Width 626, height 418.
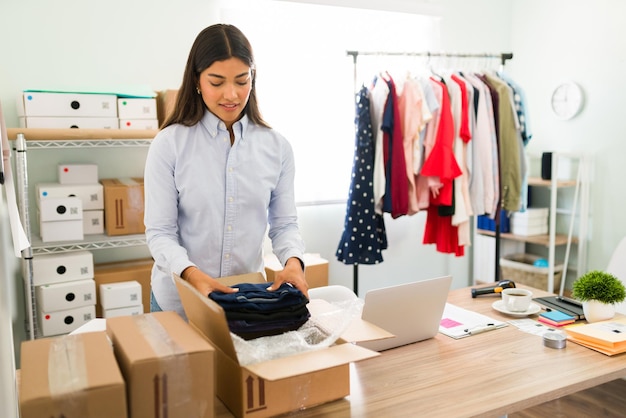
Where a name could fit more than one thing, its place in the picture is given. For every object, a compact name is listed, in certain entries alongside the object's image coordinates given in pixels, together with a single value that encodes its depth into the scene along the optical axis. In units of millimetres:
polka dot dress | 3334
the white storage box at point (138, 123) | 2871
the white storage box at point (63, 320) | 2734
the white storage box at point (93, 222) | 2889
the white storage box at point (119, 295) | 2811
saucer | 1895
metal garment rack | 3461
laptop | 1518
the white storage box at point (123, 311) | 2816
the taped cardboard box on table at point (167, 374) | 981
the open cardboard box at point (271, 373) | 1077
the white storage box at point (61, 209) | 2717
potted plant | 1807
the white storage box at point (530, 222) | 4004
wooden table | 1246
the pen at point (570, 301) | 1981
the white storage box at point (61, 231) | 2738
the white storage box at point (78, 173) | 2902
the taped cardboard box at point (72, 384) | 899
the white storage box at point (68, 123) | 2723
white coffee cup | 1915
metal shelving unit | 2637
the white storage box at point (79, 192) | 2766
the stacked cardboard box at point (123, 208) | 2889
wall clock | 4032
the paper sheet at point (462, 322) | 1736
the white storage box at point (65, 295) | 2709
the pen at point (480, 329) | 1739
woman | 1490
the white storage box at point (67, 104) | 2709
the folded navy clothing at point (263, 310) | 1226
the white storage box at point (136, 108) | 2857
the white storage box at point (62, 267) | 2725
